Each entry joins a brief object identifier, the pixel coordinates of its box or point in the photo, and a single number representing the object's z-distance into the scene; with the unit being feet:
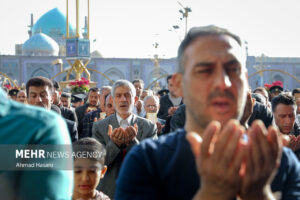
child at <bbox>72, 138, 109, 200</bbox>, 12.12
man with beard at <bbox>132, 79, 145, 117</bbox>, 25.13
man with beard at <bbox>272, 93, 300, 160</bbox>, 16.15
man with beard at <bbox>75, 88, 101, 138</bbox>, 25.62
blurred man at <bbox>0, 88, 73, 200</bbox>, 5.05
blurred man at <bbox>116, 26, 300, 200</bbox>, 4.64
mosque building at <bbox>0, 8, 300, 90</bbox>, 171.73
